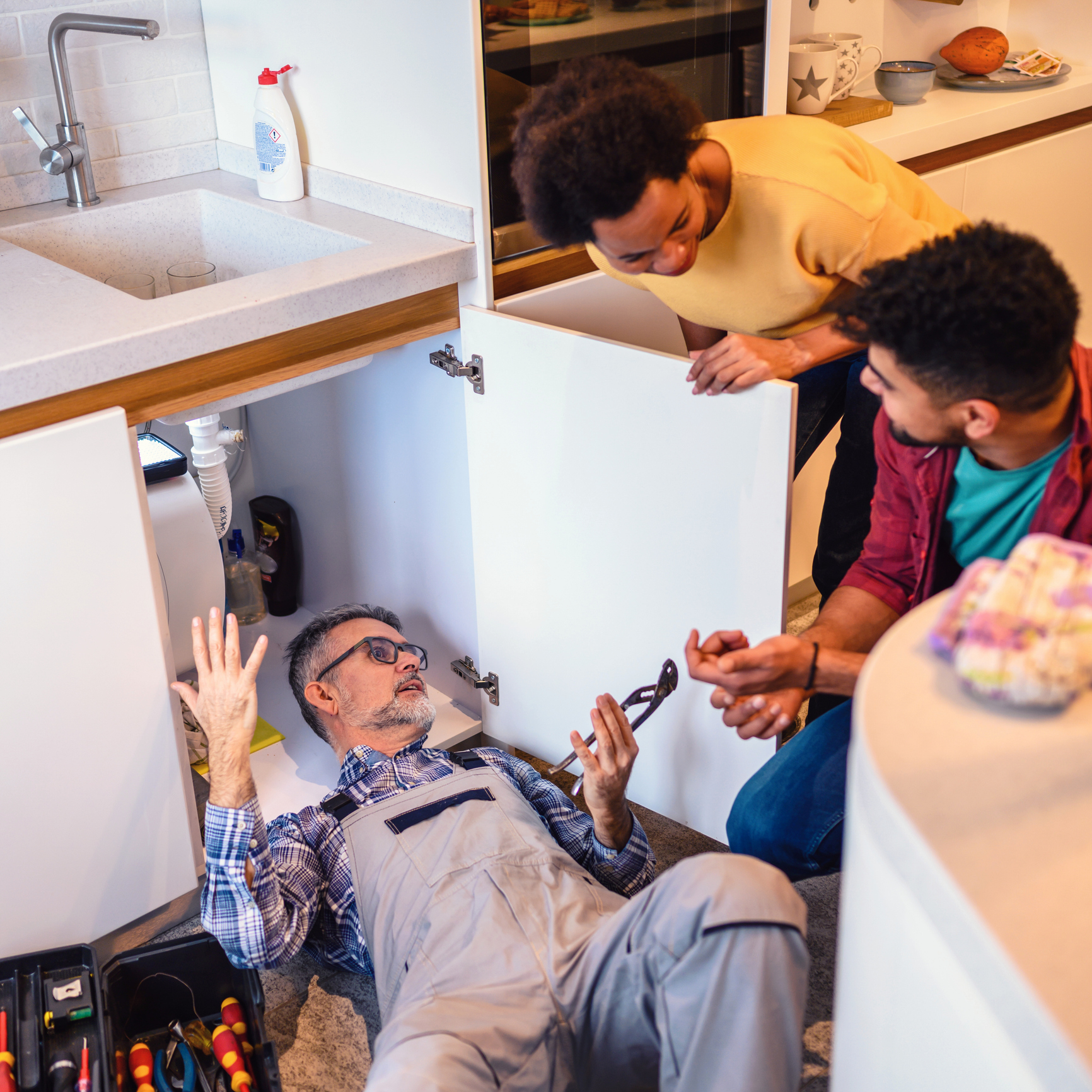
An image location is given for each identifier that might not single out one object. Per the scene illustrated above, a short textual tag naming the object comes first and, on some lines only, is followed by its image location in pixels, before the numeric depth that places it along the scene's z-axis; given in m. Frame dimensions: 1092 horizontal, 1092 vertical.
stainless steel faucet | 1.68
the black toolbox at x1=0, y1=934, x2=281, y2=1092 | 1.34
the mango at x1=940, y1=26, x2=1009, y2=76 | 2.53
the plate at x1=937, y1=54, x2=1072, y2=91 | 2.49
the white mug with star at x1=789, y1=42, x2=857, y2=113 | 2.16
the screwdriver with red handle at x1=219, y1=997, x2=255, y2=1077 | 1.40
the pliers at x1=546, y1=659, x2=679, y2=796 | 1.53
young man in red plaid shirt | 0.97
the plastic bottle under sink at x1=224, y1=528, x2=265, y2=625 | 2.20
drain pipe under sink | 1.77
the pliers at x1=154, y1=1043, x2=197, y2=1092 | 1.34
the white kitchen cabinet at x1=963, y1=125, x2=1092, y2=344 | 2.32
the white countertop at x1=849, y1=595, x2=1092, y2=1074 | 0.52
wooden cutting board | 2.18
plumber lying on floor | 1.09
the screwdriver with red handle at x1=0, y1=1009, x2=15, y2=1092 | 1.28
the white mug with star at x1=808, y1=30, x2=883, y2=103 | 2.23
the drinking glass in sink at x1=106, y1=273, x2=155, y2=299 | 1.80
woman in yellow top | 1.15
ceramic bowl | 2.38
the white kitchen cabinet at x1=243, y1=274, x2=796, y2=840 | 1.36
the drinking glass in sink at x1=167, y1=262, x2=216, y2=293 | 1.84
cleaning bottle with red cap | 1.75
